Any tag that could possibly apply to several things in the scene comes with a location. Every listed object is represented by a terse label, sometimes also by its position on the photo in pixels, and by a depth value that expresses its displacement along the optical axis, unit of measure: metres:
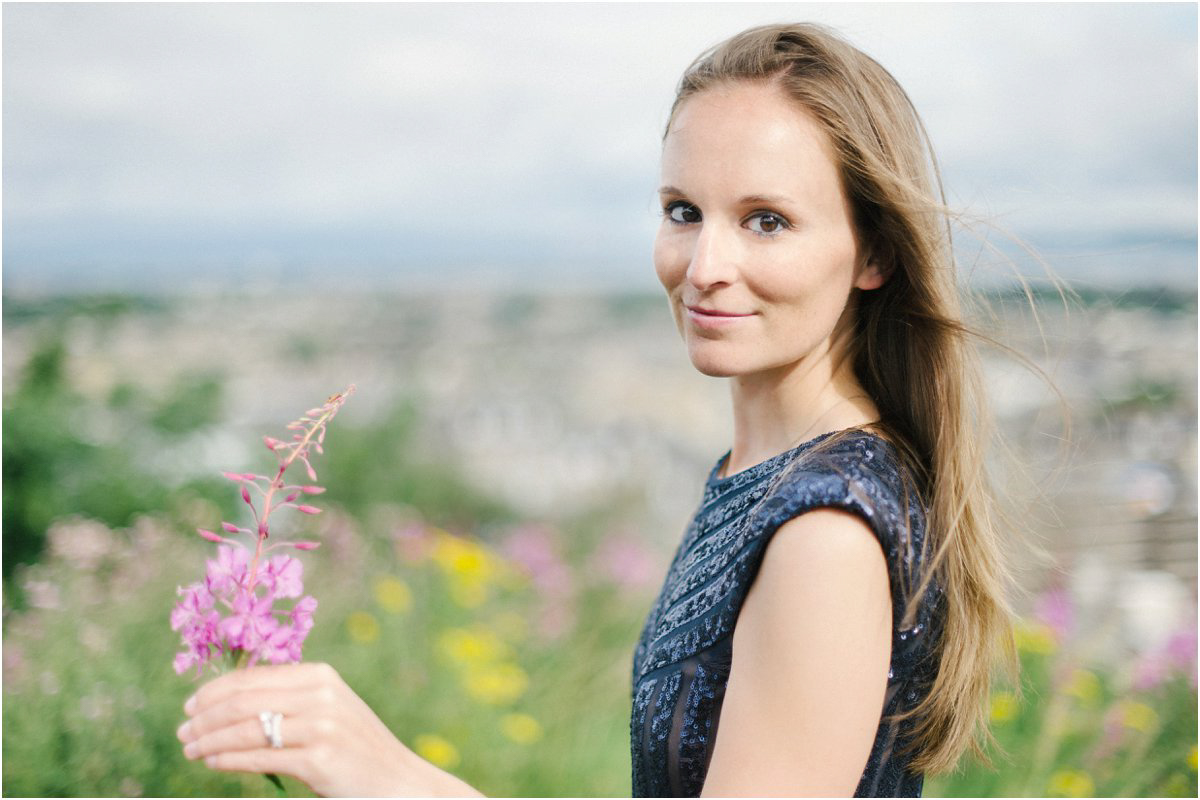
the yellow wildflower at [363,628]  3.86
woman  1.22
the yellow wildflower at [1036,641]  3.99
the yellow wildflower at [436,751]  3.35
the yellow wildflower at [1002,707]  3.70
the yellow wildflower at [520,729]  3.67
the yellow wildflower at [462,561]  4.35
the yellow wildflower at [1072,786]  3.46
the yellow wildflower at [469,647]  3.82
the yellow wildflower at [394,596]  4.05
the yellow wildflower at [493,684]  3.67
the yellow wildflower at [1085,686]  3.83
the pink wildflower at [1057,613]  4.20
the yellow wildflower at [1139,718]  3.62
